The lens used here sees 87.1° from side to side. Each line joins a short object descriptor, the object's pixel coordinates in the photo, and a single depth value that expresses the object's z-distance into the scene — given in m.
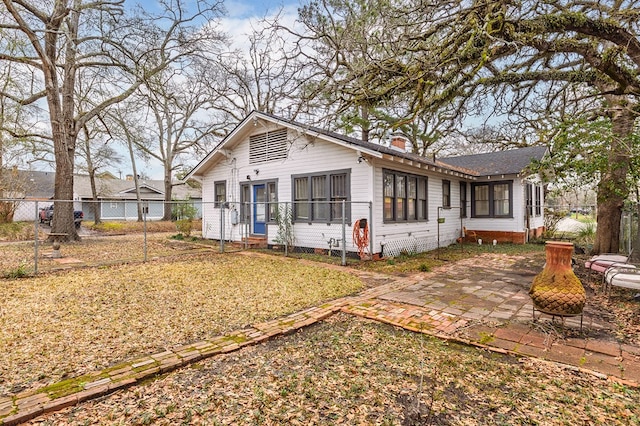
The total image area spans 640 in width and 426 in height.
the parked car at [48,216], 20.75
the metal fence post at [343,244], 8.47
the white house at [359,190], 9.54
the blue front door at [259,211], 12.16
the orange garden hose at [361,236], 9.14
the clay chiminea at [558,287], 3.80
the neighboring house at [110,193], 32.06
